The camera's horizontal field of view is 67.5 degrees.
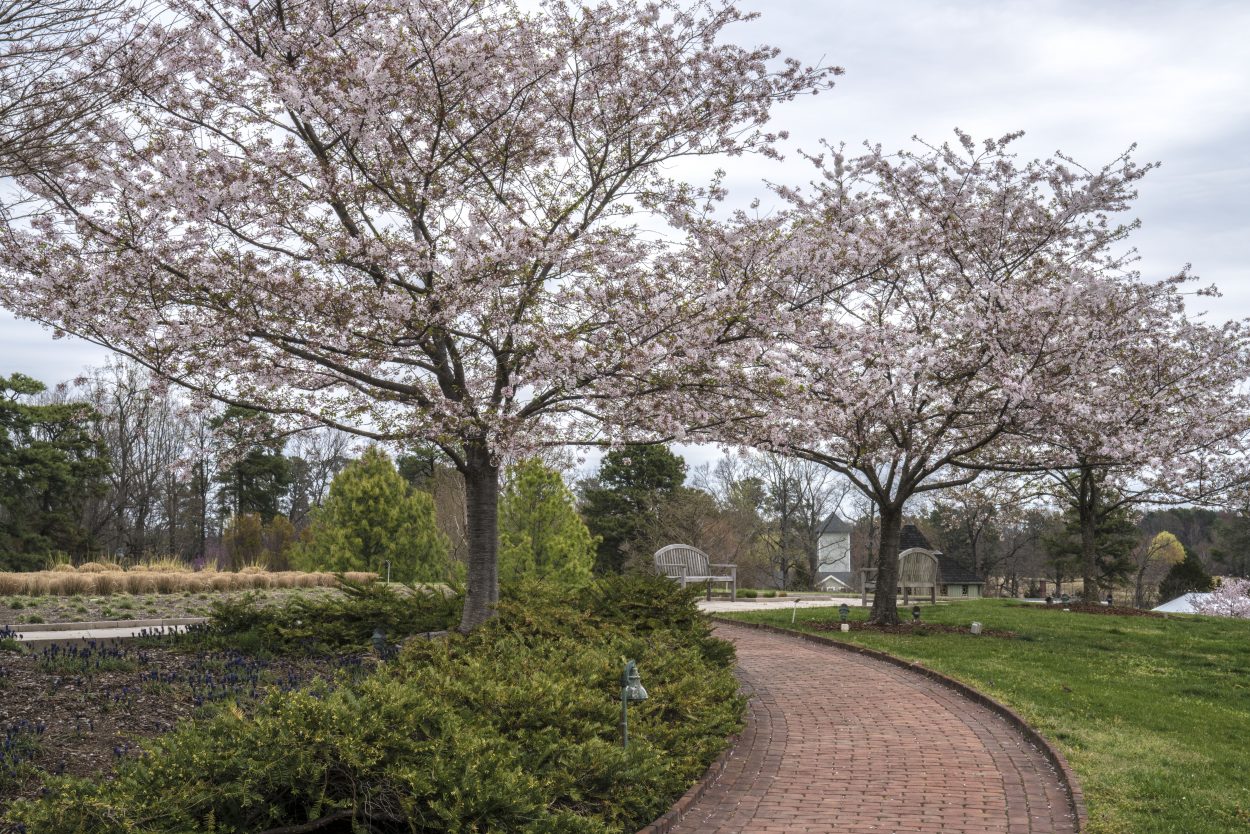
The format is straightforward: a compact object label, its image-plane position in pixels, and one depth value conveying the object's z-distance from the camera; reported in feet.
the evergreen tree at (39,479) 92.02
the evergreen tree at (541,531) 72.38
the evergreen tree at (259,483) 119.55
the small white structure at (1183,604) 88.84
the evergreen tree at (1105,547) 104.12
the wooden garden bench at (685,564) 68.64
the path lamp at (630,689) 19.07
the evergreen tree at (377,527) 83.76
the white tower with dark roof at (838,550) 196.54
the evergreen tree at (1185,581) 110.52
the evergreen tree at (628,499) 111.24
